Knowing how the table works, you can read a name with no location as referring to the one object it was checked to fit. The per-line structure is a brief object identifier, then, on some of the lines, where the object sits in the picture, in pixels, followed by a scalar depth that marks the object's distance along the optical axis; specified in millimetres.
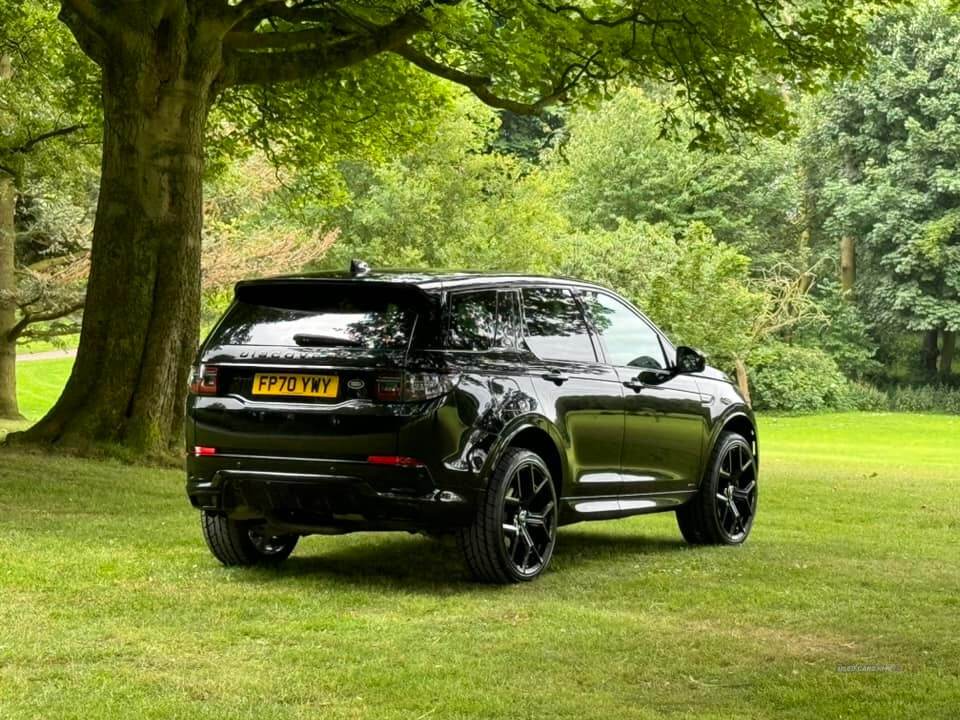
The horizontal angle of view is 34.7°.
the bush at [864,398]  53781
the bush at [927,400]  54188
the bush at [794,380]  52188
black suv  8523
